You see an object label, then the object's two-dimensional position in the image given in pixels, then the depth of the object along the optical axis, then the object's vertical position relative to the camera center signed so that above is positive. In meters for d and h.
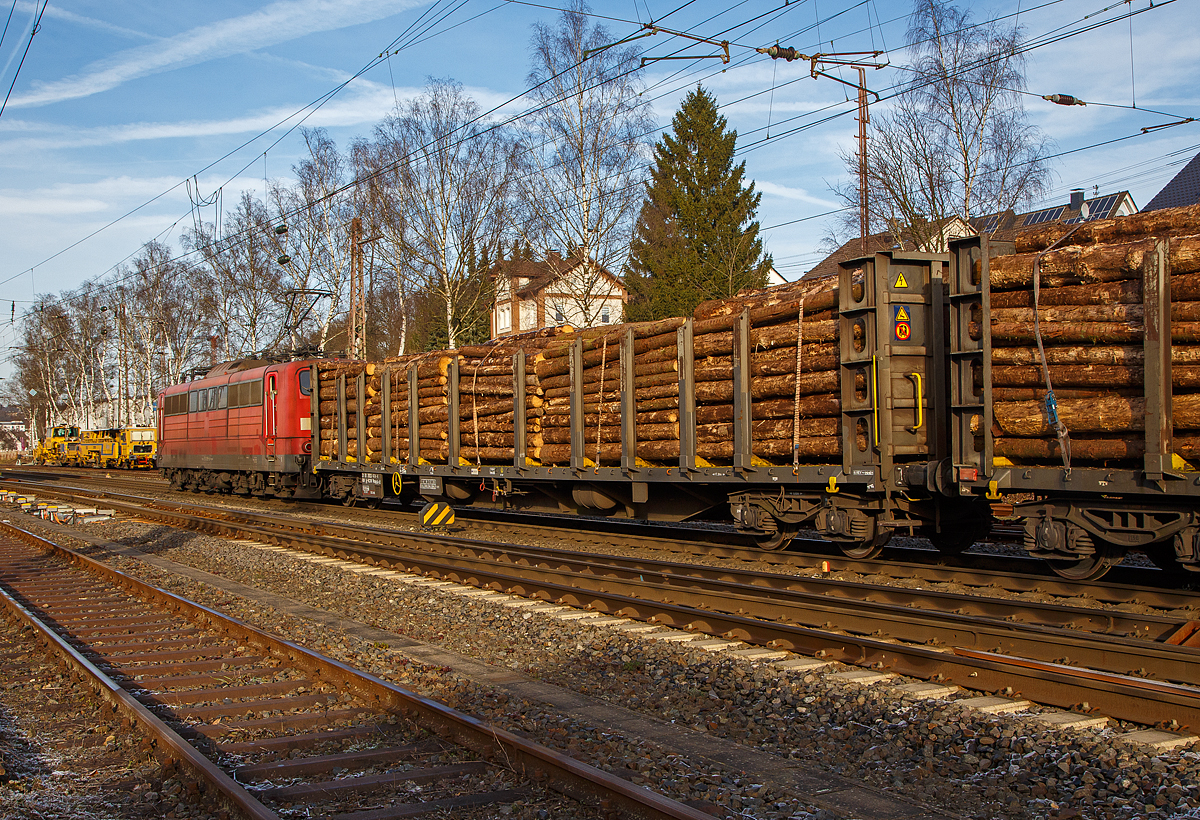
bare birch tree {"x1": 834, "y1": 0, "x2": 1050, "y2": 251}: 26.25 +8.39
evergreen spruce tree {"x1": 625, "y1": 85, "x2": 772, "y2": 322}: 37.22 +9.03
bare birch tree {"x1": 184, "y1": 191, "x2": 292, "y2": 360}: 41.91 +7.64
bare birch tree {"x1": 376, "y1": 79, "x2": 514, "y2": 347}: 31.95 +8.39
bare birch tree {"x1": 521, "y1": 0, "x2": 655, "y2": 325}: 29.17 +8.57
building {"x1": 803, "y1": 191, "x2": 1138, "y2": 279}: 27.38 +7.43
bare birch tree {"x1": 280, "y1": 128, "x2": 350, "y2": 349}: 37.66 +8.73
